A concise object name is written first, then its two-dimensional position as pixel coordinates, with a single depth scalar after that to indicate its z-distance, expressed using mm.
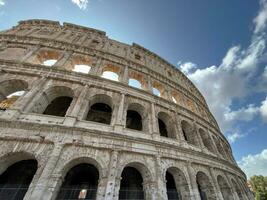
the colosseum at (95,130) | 5684
